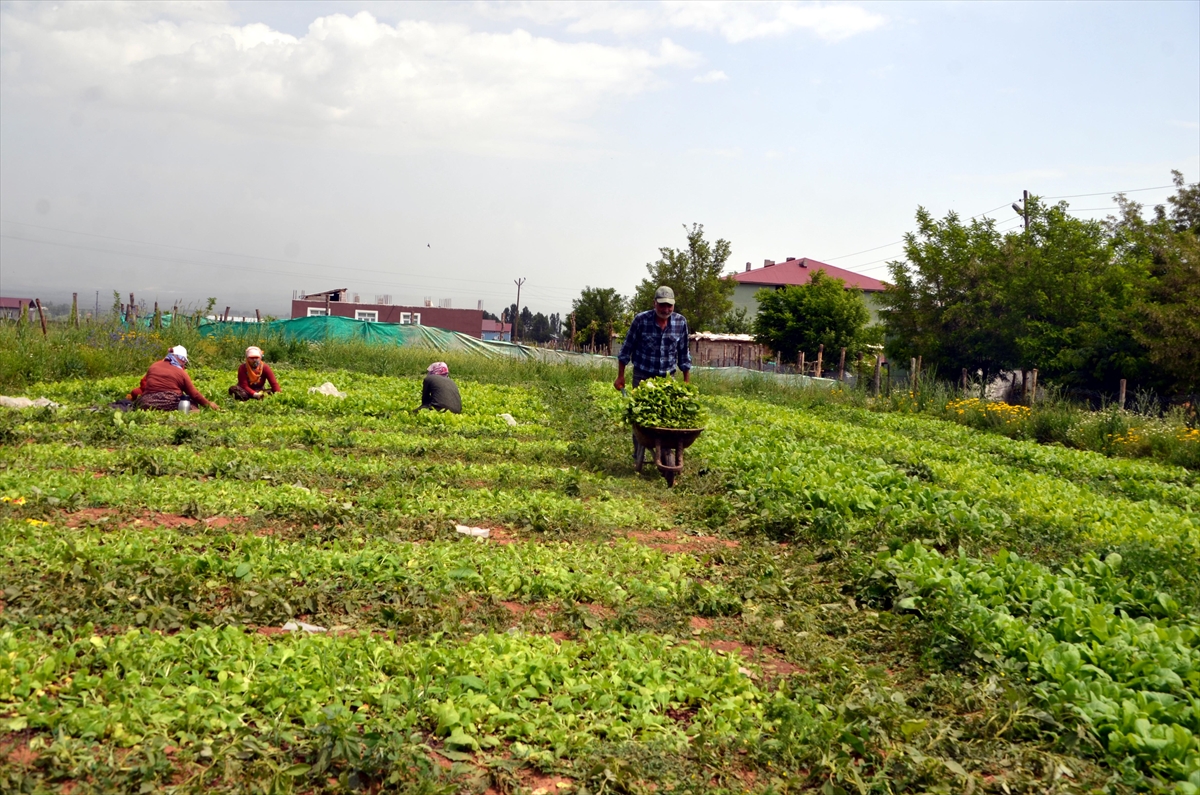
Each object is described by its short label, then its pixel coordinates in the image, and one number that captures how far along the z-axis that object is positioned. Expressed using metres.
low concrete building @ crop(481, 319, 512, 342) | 91.94
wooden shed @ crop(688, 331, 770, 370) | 47.78
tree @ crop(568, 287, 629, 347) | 60.66
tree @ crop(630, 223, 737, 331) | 45.81
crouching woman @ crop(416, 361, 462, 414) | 15.04
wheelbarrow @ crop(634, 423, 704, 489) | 10.18
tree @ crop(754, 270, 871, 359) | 43.03
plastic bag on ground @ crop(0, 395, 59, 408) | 13.49
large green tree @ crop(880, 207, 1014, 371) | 29.23
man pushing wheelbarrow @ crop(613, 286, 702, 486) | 11.15
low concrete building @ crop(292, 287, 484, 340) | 79.25
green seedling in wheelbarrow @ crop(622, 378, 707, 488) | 10.17
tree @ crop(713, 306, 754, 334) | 58.59
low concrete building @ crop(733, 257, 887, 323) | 69.44
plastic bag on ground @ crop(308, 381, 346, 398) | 16.12
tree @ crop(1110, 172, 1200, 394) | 21.62
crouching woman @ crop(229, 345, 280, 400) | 15.23
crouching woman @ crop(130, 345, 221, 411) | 13.43
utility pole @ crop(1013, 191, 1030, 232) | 33.92
